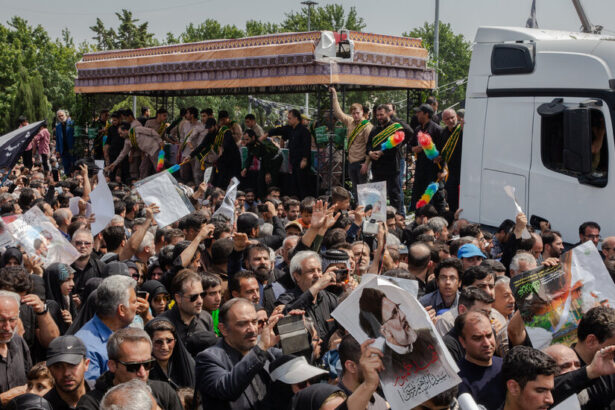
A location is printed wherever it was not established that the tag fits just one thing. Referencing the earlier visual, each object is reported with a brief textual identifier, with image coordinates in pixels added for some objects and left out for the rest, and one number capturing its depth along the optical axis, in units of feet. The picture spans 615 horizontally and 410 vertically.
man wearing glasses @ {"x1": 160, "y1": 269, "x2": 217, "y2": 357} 19.84
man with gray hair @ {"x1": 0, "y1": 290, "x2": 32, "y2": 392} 17.98
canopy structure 44.65
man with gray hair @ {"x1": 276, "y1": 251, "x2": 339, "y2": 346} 19.89
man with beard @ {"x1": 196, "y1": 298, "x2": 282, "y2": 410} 15.42
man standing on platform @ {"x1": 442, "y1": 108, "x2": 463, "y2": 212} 39.22
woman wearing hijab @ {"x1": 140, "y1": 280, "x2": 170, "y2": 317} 21.80
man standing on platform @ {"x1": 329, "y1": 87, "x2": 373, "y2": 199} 45.19
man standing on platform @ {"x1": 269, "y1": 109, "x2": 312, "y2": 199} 49.11
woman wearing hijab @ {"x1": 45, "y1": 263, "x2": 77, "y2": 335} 22.95
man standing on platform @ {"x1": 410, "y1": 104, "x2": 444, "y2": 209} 41.42
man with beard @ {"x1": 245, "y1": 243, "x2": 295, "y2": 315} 22.34
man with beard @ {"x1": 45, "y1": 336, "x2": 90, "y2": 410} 15.99
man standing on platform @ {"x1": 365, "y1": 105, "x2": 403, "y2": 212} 43.60
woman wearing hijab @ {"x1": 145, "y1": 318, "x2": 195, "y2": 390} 17.84
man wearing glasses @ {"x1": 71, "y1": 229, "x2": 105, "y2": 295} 24.92
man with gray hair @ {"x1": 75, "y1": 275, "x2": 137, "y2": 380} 18.47
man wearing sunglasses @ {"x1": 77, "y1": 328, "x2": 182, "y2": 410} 15.60
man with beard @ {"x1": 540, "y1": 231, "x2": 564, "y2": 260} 28.66
